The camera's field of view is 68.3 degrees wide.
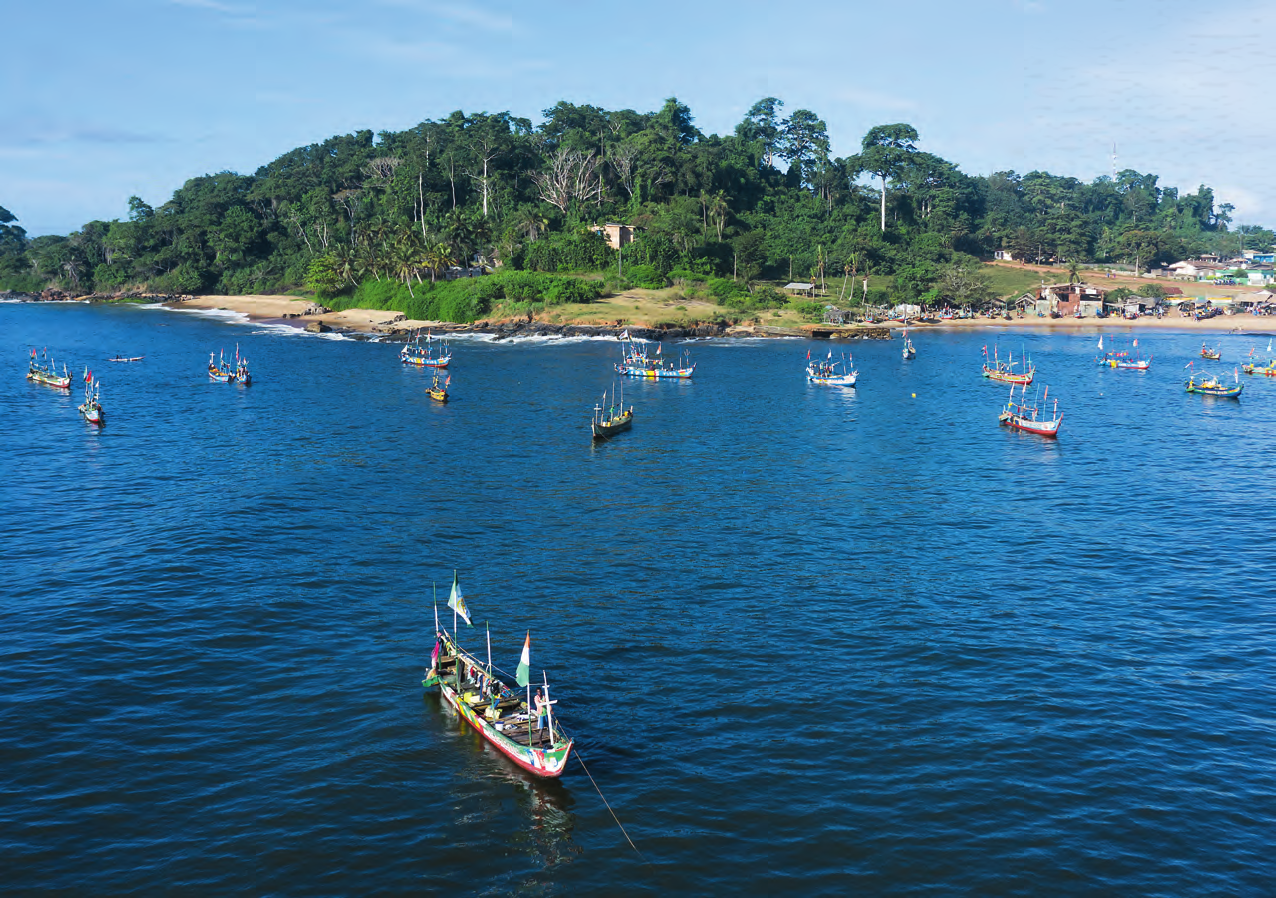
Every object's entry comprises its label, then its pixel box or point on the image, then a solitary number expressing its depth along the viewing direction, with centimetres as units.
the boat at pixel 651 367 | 13150
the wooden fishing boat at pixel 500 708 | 3500
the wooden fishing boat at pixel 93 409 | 9819
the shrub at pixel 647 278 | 19825
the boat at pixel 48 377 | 12300
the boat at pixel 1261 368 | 14288
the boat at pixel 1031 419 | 9662
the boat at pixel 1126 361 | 14688
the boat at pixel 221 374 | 12811
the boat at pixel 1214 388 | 12131
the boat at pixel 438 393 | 11144
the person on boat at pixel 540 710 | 3588
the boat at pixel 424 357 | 13779
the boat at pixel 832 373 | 12719
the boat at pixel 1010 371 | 13055
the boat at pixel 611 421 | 9294
